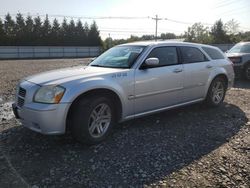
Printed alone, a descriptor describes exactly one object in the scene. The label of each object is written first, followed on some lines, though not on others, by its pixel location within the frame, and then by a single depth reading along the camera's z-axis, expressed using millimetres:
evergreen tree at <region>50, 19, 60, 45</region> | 37358
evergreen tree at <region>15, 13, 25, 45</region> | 34828
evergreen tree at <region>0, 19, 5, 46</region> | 33141
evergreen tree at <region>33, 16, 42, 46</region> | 36083
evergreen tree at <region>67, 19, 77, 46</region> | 38224
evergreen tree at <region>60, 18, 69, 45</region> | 37642
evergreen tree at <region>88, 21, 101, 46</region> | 38885
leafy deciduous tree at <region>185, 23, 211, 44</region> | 47063
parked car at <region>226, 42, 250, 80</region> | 7523
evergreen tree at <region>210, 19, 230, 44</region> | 40369
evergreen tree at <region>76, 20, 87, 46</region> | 38657
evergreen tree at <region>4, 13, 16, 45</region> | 33847
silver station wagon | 2809
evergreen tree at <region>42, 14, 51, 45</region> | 36765
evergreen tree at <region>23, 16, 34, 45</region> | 35511
